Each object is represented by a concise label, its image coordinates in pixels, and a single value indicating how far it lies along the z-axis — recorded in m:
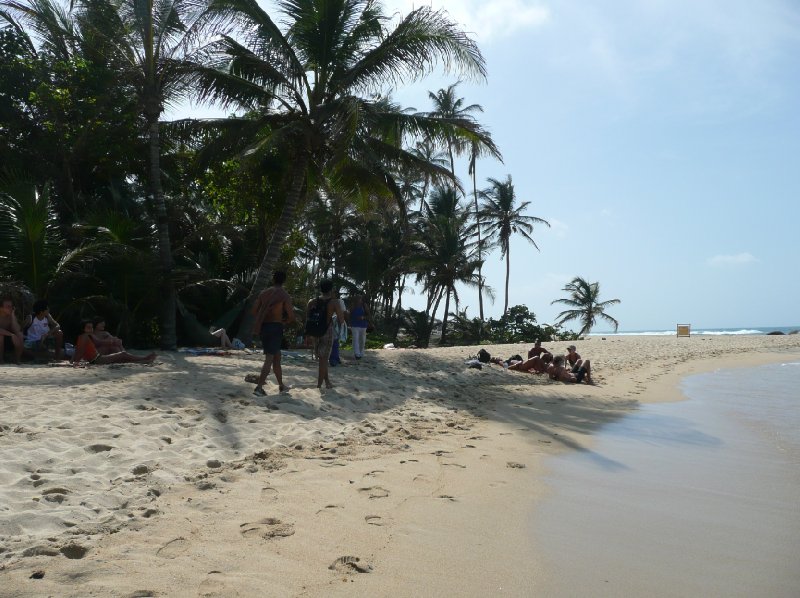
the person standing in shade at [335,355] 10.18
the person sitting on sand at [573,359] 12.67
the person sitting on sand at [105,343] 8.88
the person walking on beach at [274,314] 7.16
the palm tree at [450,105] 34.41
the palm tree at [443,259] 28.66
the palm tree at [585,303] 40.25
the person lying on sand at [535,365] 13.03
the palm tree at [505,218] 35.28
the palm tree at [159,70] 11.84
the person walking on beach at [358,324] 11.23
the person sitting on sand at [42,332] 8.98
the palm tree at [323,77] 12.09
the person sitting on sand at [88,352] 8.43
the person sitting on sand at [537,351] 13.29
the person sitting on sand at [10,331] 8.48
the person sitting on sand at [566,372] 12.12
